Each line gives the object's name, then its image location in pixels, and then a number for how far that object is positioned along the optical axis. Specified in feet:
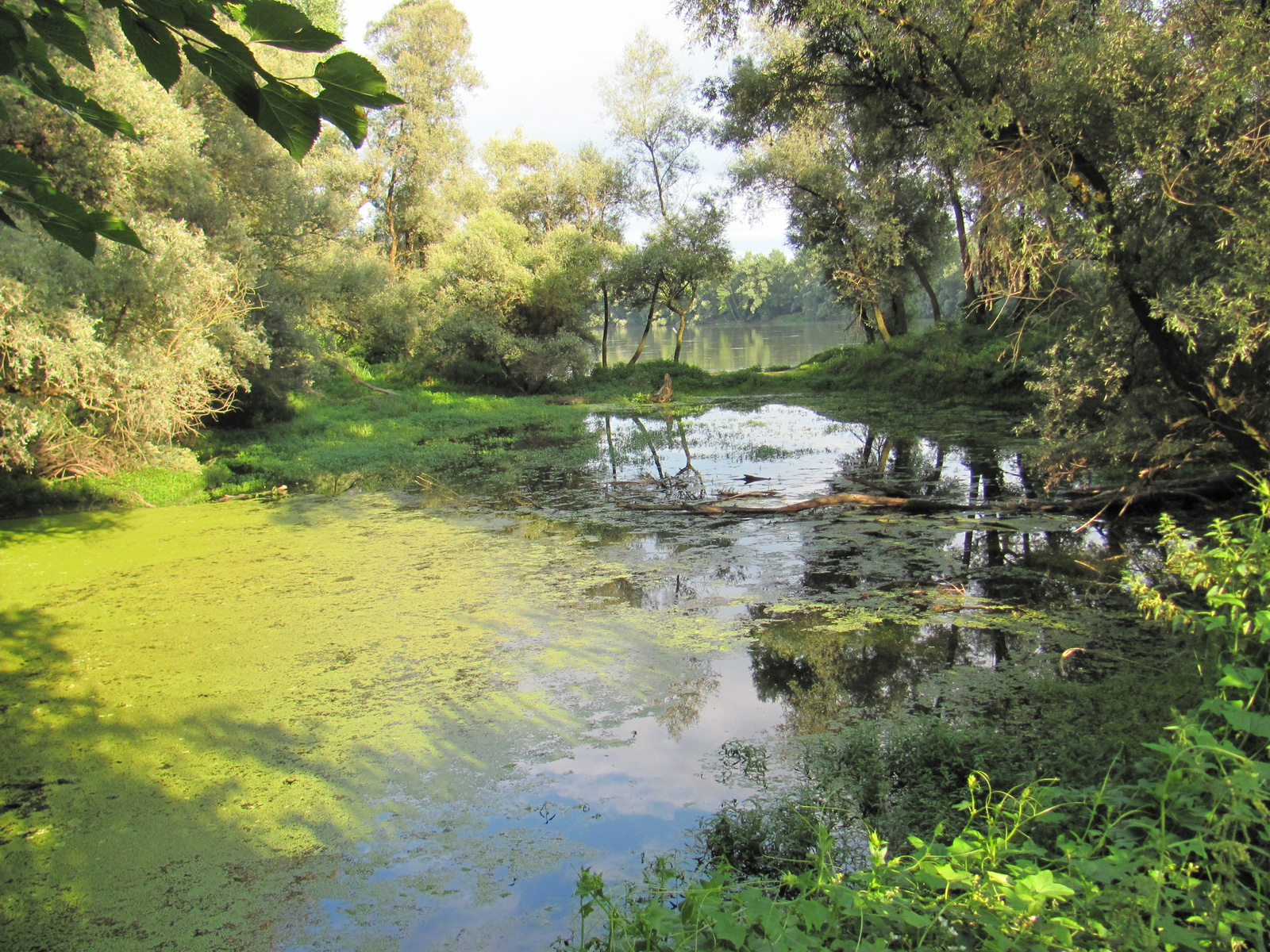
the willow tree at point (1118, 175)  18.21
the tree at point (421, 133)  89.97
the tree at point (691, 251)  77.05
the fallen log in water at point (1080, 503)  23.47
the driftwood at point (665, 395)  65.47
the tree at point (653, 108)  83.25
